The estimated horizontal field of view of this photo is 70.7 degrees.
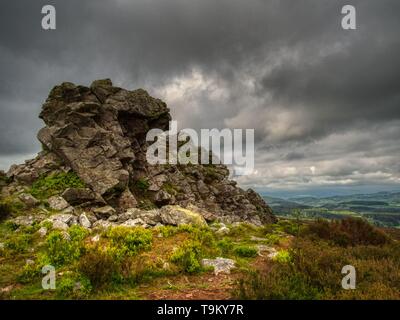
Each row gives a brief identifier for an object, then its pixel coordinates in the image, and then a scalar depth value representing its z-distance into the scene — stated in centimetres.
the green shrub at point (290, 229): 2028
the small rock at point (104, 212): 2269
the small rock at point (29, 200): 2098
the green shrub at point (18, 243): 1250
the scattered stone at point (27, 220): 1759
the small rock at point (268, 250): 1292
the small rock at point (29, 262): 1080
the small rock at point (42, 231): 1443
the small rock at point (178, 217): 1850
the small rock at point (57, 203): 2155
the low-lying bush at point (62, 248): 1076
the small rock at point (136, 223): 1740
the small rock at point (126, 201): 2678
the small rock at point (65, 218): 1736
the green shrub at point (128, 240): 1164
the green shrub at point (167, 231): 1450
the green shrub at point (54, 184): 2297
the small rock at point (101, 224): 1631
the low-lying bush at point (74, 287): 817
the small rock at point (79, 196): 2331
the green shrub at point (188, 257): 1043
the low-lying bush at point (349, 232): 1641
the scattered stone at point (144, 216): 1922
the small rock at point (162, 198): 3109
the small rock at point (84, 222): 1734
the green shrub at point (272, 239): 1595
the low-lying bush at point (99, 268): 880
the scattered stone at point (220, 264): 1051
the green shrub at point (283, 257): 1131
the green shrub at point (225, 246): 1347
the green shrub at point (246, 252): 1291
